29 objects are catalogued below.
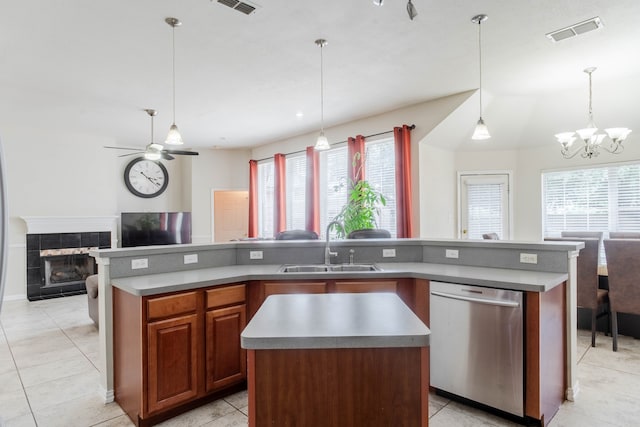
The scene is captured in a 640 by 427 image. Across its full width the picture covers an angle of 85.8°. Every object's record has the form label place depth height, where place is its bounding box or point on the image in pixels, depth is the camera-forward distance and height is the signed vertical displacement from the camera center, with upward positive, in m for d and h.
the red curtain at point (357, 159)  5.85 +0.93
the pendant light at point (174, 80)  2.89 +1.64
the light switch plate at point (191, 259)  2.95 -0.37
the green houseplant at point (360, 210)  5.25 +0.05
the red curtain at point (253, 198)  8.00 +0.40
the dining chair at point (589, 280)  3.48 -0.71
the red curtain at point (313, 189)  6.57 +0.48
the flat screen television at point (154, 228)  7.00 -0.24
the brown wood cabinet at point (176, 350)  2.20 -0.91
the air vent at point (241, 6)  2.64 +1.64
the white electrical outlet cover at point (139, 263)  2.65 -0.36
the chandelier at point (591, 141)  4.02 +0.92
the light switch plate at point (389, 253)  3.28 -0.38
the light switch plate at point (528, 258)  2.60 -0.36
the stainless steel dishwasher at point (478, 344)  2.19 -0.90
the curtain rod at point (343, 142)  5.27 +1.30
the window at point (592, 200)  5.06 +0.16
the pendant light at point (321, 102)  3.28 +1.64
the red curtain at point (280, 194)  7.29 +0.44
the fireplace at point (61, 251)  5.89 -0.58
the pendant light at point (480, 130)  3.30 +0.80
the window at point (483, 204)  6.00 +0.14
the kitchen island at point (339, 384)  1.22 -0.61
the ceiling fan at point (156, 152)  4.68 +0.93
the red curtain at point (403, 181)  5.25 +0.49
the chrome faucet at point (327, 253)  3.13 -0.36
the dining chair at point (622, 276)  3.32 -0.65
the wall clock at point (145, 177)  7.54 +0.89
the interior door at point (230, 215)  8.67 +0.01
